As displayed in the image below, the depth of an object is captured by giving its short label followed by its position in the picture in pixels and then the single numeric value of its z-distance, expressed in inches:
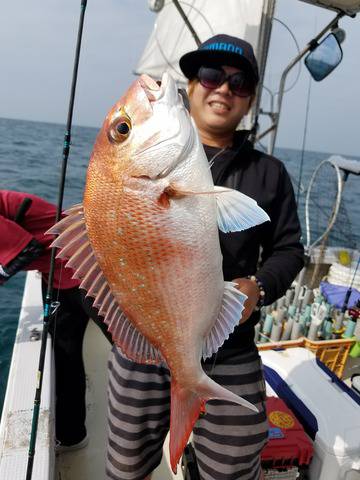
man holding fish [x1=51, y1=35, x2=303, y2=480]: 44.0
